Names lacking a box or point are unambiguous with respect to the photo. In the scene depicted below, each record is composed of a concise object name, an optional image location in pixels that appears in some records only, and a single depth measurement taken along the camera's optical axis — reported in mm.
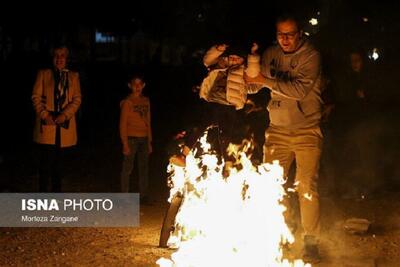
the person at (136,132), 8359
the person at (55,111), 7961
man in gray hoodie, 5805
